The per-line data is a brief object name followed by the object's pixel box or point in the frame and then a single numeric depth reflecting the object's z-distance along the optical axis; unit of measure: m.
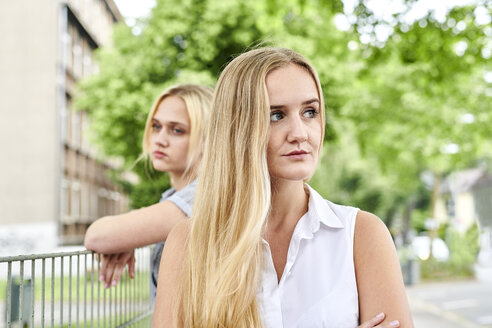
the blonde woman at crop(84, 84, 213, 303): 2.55
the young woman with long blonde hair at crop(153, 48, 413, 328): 1.98
